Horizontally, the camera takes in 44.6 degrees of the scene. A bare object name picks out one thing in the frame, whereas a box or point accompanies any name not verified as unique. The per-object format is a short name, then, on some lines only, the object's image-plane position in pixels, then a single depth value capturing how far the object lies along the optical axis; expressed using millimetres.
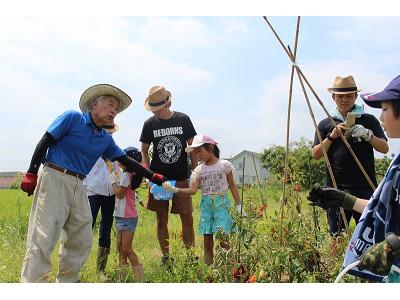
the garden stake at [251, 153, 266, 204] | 3588
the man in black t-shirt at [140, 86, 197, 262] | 4340
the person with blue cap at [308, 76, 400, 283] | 1782
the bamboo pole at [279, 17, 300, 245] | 3158
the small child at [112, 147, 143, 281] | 4012
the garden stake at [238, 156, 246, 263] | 2936
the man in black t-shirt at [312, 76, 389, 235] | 3689
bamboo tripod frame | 3152
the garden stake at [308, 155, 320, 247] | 3185
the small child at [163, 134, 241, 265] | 4008
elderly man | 3258
